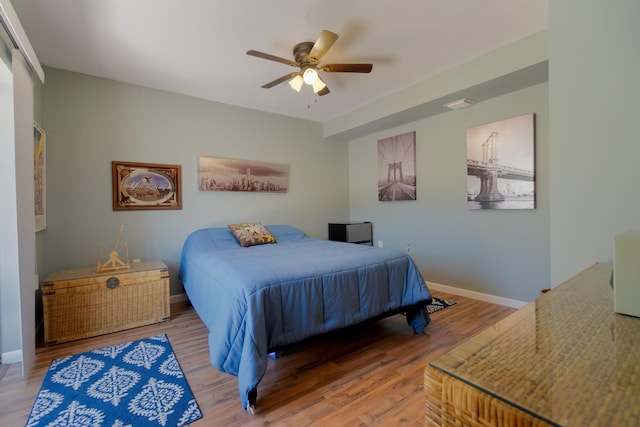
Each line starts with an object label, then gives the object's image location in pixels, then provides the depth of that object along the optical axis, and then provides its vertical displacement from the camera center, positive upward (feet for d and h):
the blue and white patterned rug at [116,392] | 5.06 -3.55
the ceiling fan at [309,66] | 7.77 +3.98
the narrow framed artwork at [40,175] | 7.93 +1.17
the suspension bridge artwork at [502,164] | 9.52 +1.55
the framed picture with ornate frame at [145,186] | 10.37 +1.05
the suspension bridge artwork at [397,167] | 13.15 +2.04
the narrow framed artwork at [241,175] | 12.03 +1.66
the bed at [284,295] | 5.45 -1.93
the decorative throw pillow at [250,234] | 10.99 -0.87
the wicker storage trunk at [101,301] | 7.90 -2.56
